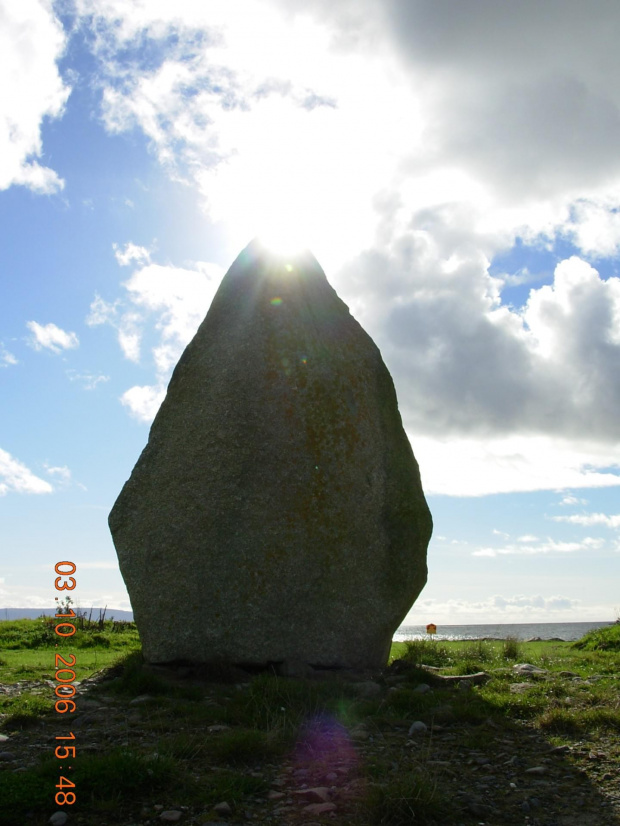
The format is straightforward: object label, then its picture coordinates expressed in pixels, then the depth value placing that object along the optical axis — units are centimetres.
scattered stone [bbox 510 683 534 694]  905
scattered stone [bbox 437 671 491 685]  990
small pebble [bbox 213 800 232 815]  491
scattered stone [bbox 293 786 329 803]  513
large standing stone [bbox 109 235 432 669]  995
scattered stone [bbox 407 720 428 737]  714
